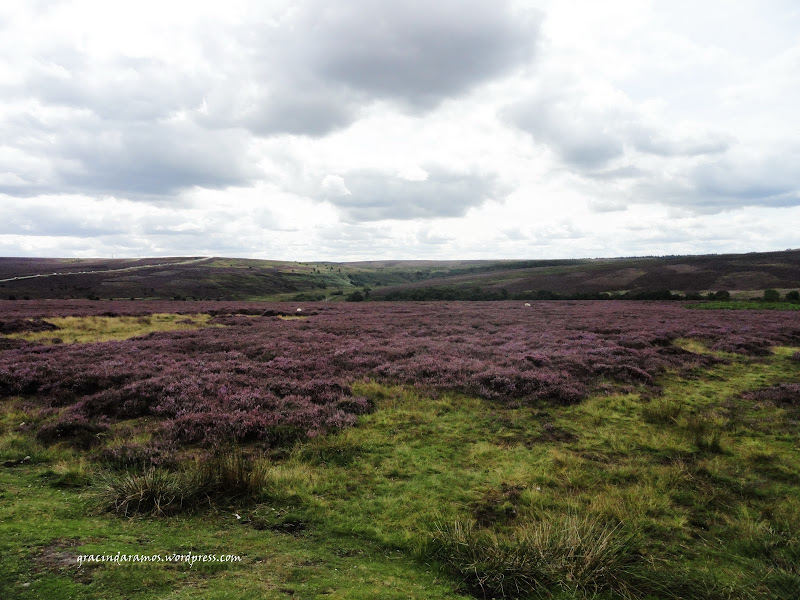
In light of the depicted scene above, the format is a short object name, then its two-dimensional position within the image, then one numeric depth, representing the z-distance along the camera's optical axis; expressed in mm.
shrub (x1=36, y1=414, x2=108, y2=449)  9117
